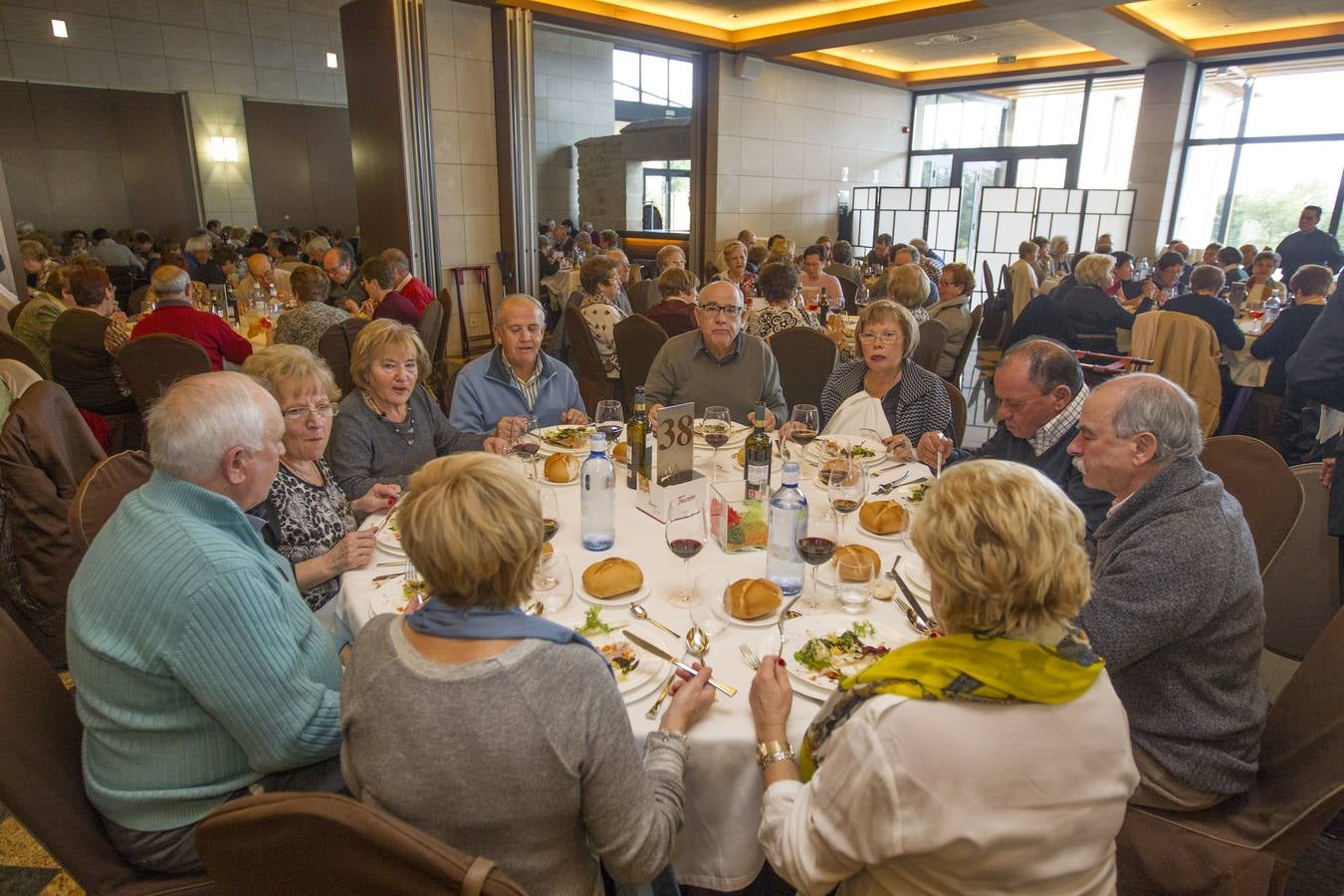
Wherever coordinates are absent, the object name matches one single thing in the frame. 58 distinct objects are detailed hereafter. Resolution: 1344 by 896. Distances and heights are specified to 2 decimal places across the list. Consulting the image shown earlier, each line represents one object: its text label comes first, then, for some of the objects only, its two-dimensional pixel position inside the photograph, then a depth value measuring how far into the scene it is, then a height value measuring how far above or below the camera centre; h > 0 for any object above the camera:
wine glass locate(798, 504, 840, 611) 1.80 -0.68
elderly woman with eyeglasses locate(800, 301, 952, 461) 3.13 -0.60
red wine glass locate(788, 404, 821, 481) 2.80 -0.66
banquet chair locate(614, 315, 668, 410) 4.79 -0.67
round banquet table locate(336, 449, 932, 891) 1.45 -0.88
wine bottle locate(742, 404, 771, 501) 2.34 -0.68
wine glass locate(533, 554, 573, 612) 1.81 -0.79
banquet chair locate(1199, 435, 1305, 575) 2.20 -0.69
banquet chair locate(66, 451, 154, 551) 2.00 -0.70
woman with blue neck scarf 1.08 -0.66
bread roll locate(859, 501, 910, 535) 2.20 -0.77
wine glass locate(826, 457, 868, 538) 2.22 -0.70
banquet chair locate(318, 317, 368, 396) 4.38 -0.62
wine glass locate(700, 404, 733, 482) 2.94 -0.74
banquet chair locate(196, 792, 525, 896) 0.91 -0.72
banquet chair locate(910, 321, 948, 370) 4.95 -0.66
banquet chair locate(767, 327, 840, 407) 4.39 -0.69
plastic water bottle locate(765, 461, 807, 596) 1.85 -0.70
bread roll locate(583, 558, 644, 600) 1.81 -0.78
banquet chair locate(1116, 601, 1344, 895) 1.46 -1.11
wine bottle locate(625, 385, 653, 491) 2.42 -0.66
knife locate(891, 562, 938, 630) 1.74 -0.82
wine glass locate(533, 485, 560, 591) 2.17 -0.78
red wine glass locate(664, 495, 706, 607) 1.88 -0.70
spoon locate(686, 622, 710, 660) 1.62 -0.83
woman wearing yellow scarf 1.07 -0.68
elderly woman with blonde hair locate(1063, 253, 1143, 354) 6.31 -0.55
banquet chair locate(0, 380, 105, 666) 2.69 -0.91
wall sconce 12.71 +1.26
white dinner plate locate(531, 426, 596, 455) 2.87 -0.77
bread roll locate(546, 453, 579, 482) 2.59 -0.76
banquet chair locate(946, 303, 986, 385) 5.64 -0.75
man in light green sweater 1.32 -0.73
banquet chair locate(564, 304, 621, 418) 5.32 -0.88
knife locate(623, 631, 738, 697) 1.53 -0.83
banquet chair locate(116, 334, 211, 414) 3.95 -0.67
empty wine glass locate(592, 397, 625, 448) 2.98 -0.69
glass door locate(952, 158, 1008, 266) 13.30 +1.00
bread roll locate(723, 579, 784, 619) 1.72 -0.78
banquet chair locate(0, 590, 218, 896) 1.31 -0.93
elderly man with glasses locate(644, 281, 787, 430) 3.71 -0.62
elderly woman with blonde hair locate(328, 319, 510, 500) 2.72 -0.66
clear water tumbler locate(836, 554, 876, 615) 1.82 -0.78
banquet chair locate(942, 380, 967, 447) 3.38 -0.74
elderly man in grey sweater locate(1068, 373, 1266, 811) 1.54 -0.75
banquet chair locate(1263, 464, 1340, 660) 2.29 -0.99
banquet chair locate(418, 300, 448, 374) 5.52 -0.68
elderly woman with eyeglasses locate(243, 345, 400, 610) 2.14 -0.73
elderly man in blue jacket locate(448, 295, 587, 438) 3.35 -0.64
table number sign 2.28 -0.67
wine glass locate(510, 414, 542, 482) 2.52 -0.73
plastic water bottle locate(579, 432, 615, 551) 2.09 -0.71
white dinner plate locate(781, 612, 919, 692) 1.64 -0.82
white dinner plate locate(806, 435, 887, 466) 2.79 -0.75
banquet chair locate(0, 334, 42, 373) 4.07 -0.63
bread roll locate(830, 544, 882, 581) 1.83 -0.73
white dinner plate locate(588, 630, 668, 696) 1.49 -0.84
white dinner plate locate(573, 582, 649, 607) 1.79 -0.82
